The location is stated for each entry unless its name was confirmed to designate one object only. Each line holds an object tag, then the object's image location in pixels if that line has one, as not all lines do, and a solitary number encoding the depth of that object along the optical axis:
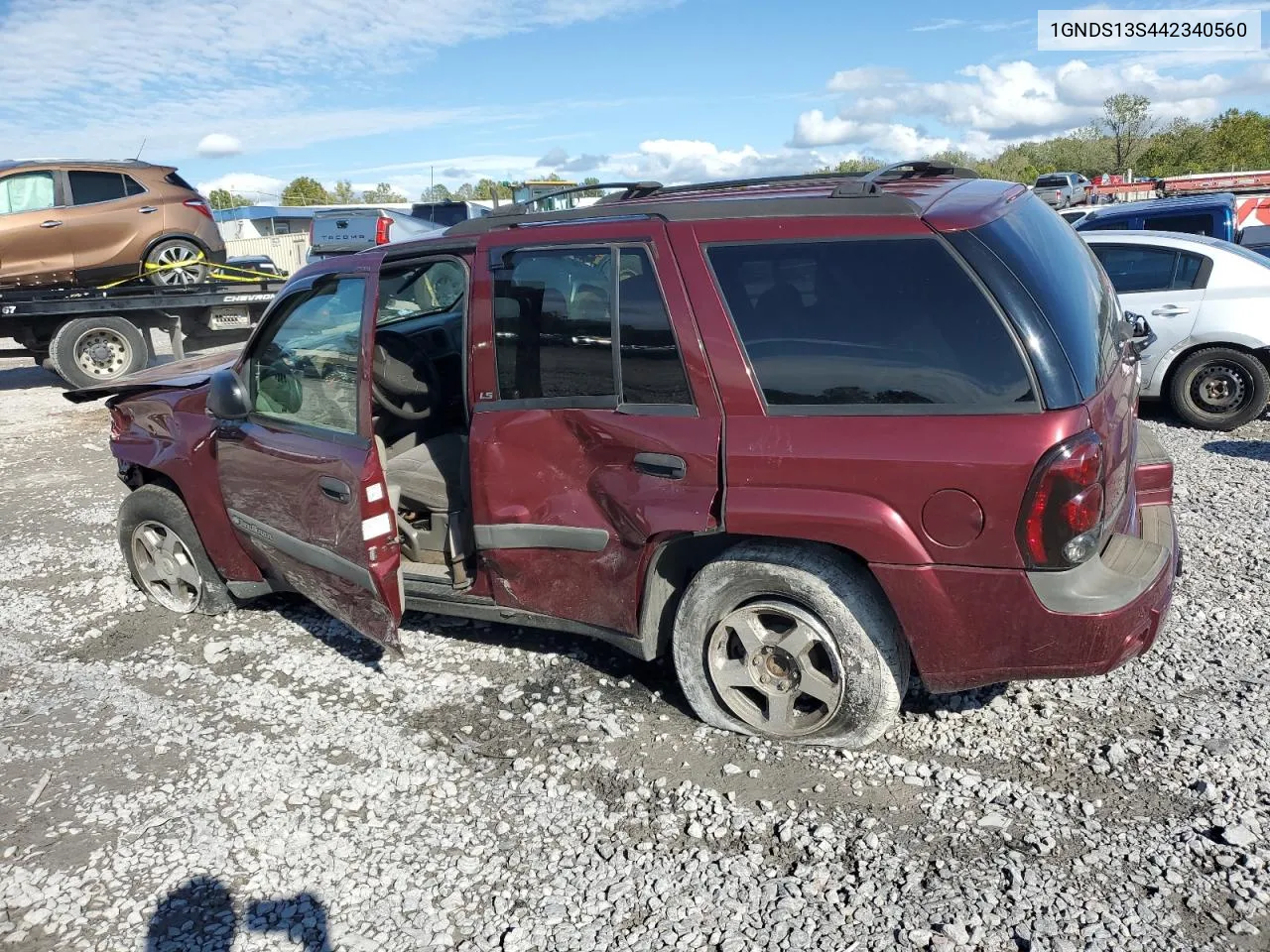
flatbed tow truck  11.14
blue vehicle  10.27
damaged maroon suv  2.81
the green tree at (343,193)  89.89
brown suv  11.66
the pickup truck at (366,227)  15.53
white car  7.48
